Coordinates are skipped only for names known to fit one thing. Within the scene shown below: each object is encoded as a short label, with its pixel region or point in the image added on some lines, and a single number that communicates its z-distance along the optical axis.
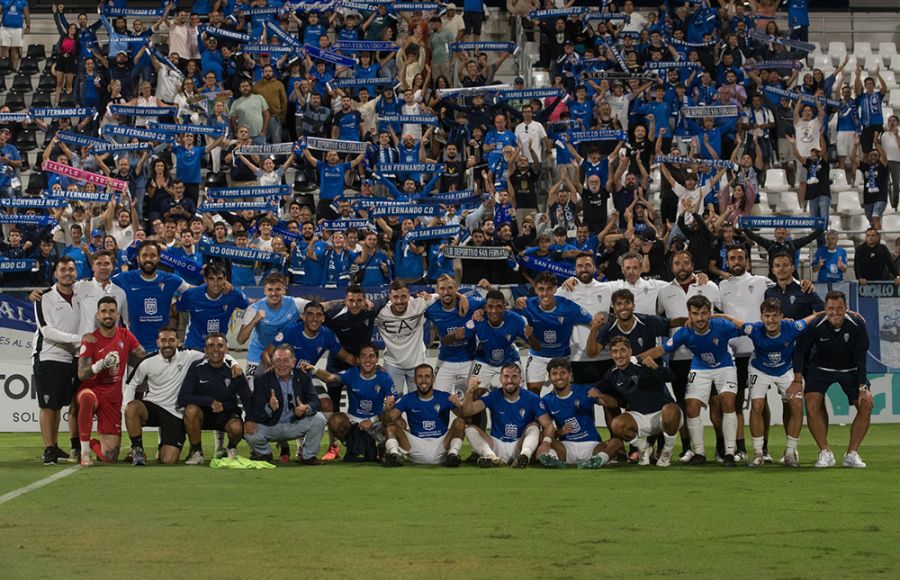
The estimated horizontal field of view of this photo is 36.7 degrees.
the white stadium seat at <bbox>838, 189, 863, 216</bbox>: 25.64
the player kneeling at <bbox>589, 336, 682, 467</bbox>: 14.01
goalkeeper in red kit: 13.89
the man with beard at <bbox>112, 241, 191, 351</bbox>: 15.04
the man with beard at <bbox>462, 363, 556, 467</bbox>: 14.12
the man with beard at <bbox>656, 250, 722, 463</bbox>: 14.70
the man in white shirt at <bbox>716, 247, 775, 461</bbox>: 14.79
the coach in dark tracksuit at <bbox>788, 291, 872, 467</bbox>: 13.62
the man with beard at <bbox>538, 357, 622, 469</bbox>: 14.09
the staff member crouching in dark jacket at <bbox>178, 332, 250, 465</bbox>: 14.20
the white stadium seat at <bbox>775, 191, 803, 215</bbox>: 25.17
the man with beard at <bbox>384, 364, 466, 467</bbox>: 14.45
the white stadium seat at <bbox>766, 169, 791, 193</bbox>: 25.81
